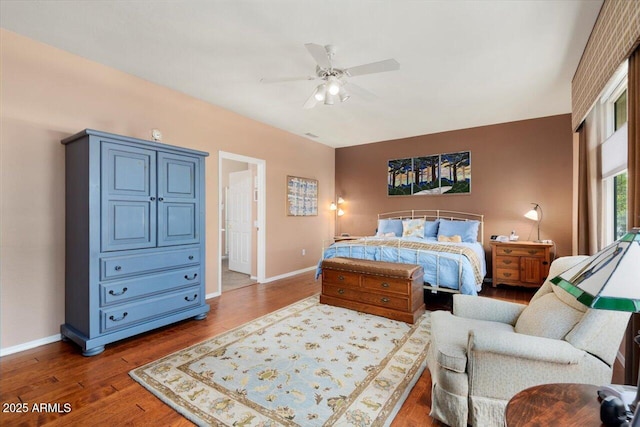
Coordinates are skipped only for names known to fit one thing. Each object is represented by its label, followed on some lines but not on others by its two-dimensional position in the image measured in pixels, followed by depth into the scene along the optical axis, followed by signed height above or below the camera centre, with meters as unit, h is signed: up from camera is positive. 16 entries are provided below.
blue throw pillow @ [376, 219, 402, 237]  5.84 -0.26
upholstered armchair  1.46 -0.77
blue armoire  2.64 -0.23
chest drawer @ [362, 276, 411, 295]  3.40 -0.84
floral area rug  1.86 -1.25
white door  5.79 -0.14
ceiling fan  2.43 +1.31
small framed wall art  5.84 +0.39
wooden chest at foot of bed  3.39 -0.91
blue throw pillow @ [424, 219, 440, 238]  5.53 -0.28
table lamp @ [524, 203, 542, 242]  4.92 +0.00
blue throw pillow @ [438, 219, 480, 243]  5.06 -0.26
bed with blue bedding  3.72 -0.48
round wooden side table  1.02 -0.73
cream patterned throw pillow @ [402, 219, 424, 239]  5.47 -0.26
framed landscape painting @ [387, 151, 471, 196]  5.62 +0.81
